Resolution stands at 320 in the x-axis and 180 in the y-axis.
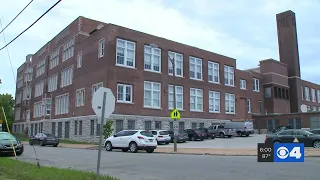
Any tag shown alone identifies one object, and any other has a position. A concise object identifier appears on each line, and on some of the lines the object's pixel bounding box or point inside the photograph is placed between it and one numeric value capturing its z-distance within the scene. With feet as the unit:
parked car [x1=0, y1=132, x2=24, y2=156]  62.90
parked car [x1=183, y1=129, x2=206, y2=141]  123.24
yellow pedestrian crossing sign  85.35
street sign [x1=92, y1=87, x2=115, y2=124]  27.40
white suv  78.89
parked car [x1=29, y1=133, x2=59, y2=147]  112.40
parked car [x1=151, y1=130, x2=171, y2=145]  106.63
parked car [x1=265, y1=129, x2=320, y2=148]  81.76
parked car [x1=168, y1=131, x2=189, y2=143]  115.12
